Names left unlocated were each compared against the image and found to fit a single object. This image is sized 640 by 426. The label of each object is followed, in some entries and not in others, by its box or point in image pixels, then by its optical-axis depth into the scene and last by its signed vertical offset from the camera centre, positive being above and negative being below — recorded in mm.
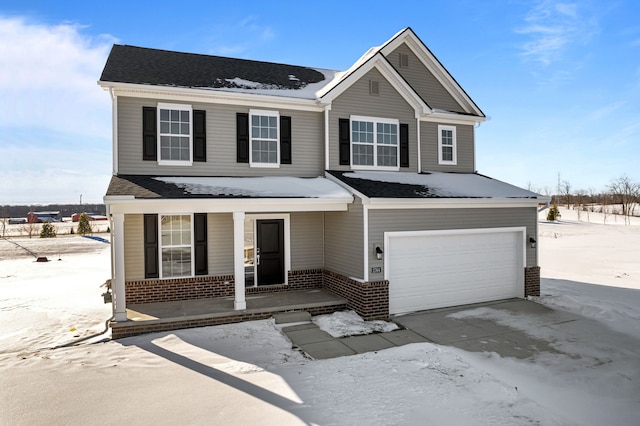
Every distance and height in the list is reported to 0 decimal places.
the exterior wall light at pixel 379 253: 10078 -1058
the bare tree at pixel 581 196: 72431 +2674
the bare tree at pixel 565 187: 74625 +4286
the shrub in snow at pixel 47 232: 33562 -1472
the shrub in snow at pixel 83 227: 36500 -1164
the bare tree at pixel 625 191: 57900 +2779
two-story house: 10180 +417
